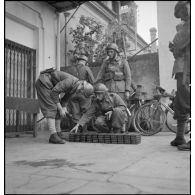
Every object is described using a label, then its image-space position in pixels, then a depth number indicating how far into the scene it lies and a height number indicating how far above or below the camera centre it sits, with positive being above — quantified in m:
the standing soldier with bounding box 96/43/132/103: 5.77 +0.50
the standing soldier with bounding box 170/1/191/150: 2.87 +0.28
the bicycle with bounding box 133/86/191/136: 5.76 -0.38
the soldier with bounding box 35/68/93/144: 4.23 +0.16
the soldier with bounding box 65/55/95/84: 6.28 +0.65
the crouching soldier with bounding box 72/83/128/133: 4.66 -0.20
